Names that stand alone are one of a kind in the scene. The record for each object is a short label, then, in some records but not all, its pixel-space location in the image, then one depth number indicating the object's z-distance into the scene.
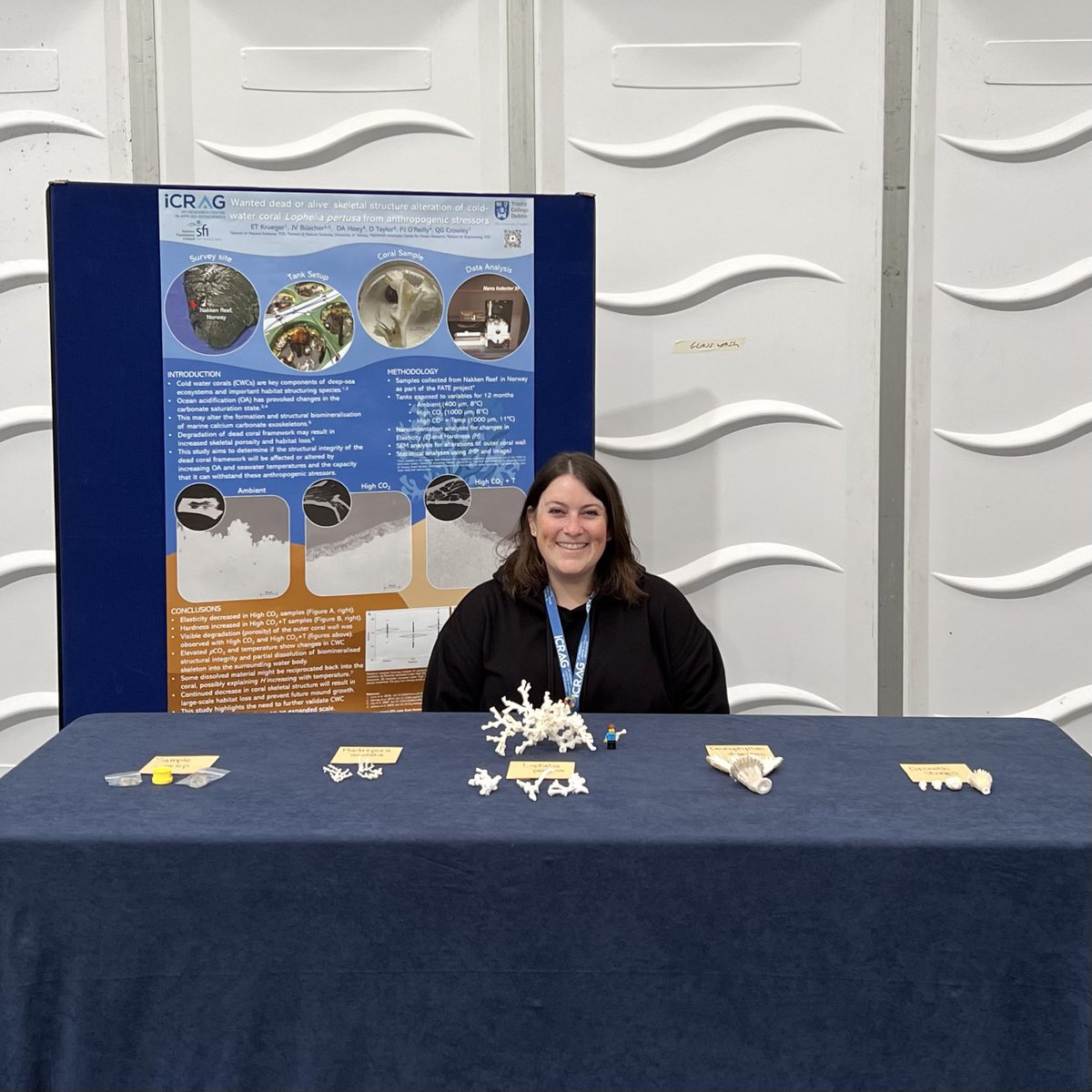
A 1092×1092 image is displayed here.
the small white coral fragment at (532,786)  1.47
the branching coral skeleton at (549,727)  1.66
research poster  2.60
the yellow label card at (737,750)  1.60
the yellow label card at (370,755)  1.61
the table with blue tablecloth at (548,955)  1.33
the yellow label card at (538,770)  1.54
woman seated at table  2.20
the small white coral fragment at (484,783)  1.48
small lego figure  1.69
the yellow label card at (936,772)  1.51
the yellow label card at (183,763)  1.56
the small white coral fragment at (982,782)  1.48
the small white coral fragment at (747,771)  1.47
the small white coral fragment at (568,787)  1.48
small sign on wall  3.25
